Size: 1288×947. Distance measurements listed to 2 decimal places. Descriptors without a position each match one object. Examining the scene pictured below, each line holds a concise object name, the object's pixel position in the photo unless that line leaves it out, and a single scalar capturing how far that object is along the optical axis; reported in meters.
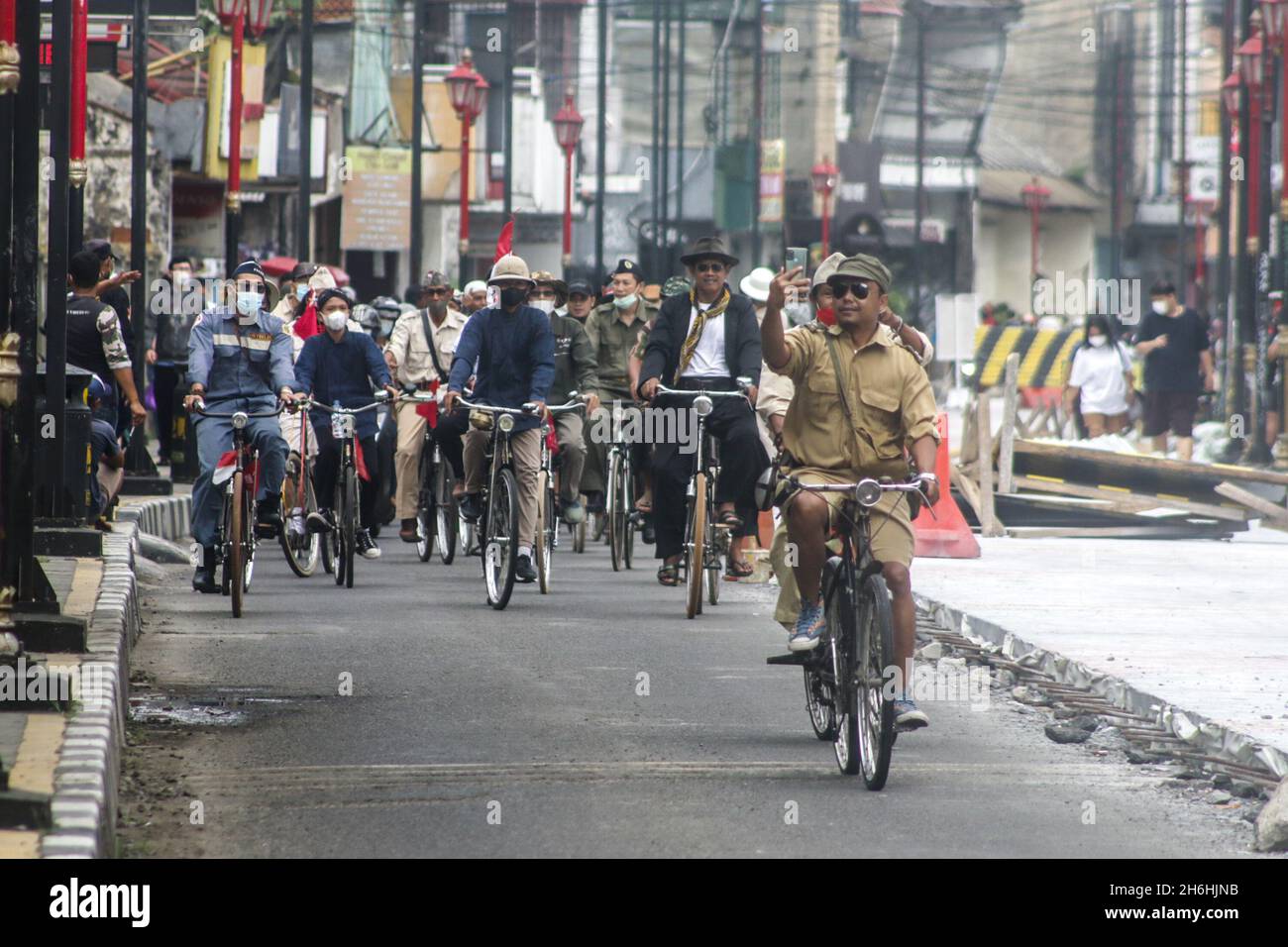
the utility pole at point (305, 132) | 25.20
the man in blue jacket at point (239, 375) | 13.16
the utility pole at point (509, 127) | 37.94
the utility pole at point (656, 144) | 49.19
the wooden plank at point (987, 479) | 17.80
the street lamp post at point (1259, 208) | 24.77
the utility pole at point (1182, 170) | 45.41
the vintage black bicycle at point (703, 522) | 12.68
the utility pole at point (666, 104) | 49.12
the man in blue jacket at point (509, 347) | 13.62
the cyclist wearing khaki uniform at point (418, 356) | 16.95
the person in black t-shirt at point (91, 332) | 13.96
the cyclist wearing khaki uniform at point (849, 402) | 8.28
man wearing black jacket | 13.50
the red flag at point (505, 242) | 15.49
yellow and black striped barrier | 36.41
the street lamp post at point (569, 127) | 41.22
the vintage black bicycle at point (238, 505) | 12.48
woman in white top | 26.77
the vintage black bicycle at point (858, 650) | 7.71
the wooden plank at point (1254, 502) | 18.12
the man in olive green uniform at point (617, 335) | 17.06
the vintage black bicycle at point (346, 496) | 14.27
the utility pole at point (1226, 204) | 29.89
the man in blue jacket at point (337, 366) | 14.91
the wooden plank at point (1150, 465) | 18.52
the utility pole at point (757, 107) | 52.97
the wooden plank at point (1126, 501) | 18.95
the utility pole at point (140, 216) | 18.41
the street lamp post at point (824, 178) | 55.66
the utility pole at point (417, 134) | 32.59
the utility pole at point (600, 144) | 44.97
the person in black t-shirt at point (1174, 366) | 25.27
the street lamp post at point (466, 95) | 34.00
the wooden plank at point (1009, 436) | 19.23
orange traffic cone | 15.59
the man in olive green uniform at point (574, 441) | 16.05
